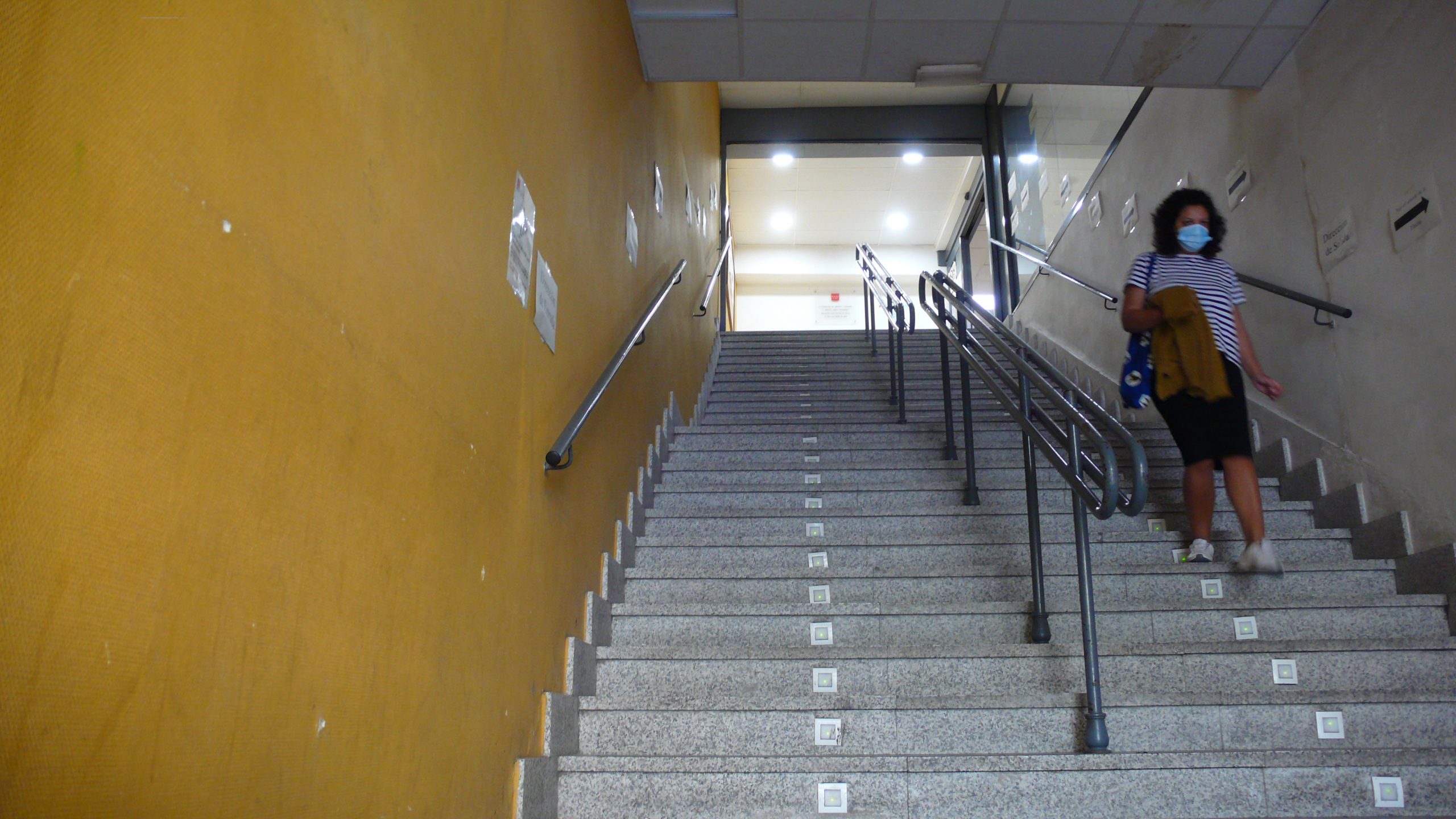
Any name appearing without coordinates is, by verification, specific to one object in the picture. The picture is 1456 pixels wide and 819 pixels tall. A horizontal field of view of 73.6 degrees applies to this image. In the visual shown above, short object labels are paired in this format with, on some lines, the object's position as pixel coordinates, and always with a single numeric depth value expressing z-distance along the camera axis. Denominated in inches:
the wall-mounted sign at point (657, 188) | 184.1
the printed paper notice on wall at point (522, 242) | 88.3
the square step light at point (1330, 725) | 91.8
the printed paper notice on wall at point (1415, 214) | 117.9
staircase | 84.4
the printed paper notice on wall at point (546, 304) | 96.4
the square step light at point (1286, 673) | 99.5
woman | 115.1
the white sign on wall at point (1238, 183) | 165.6
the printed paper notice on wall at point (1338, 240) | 135.7
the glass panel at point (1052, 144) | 236.8
